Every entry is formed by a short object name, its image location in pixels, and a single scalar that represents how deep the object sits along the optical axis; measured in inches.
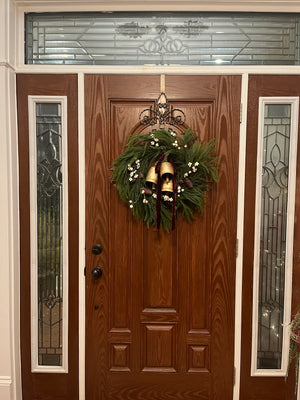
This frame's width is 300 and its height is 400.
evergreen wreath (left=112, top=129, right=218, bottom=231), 78.3
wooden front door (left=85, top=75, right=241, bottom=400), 81.5
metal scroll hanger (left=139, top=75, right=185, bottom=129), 81.3
